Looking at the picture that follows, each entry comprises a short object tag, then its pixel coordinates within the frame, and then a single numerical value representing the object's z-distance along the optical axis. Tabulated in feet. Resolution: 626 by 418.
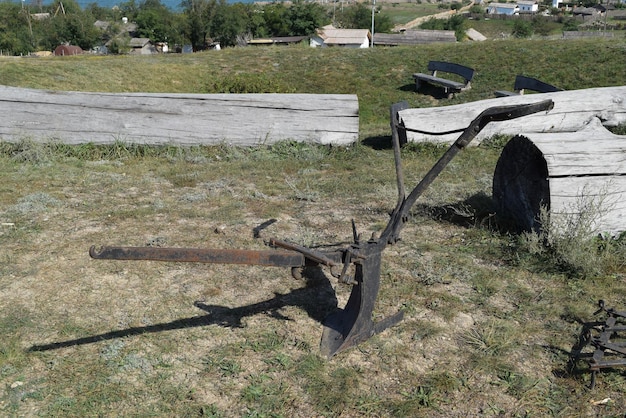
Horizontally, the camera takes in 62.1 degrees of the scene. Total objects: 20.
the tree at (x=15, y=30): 214.28
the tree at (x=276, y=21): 203.72
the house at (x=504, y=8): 397.84
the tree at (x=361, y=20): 225.35
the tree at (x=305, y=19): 188.34
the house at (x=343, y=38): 157.28
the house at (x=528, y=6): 438.98
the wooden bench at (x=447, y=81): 43.73
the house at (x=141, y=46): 232.24
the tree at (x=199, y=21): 172.45
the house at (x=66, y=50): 183.60
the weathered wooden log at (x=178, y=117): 27.17
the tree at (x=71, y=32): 229.86
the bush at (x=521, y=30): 201.16
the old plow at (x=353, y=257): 9.14
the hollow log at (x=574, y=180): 15.46
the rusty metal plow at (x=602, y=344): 10.52
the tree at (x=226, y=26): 170.81
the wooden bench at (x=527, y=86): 35.80
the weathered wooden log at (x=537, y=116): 27.84
